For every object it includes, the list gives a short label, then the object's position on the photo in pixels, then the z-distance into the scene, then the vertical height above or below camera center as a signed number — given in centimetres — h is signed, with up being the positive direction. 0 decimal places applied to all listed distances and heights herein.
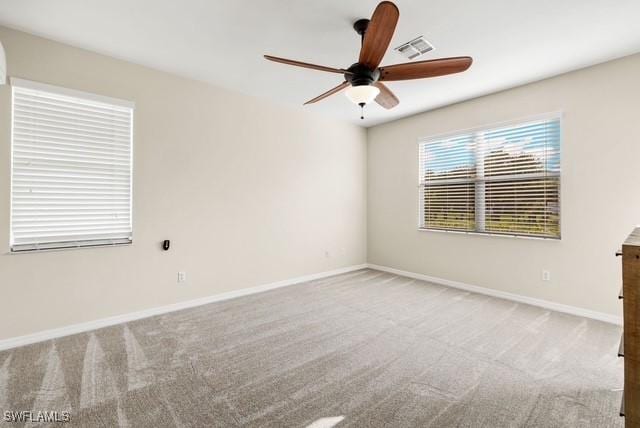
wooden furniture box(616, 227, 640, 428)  112 -45
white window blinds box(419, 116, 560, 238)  338 +48
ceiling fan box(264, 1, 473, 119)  182 +107
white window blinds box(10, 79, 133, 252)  252 +40
